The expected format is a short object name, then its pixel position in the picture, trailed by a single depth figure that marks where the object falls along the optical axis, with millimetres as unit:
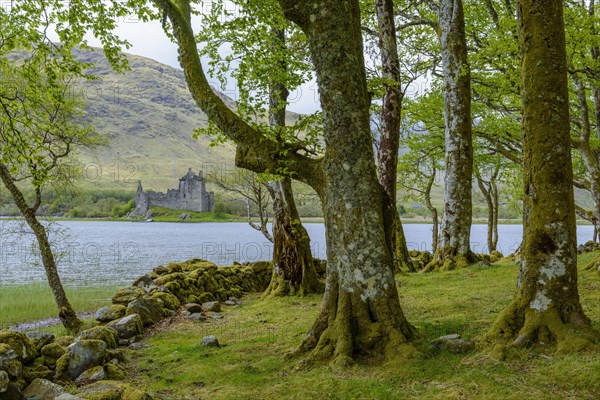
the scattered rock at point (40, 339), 7408
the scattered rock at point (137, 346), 8801
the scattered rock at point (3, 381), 5422
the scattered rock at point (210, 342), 7977
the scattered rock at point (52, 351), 7203
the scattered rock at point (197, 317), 11617
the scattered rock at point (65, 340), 8102
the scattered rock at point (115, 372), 6664
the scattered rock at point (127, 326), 9453
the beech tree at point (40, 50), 7555
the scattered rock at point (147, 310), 10883
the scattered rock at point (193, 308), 12659
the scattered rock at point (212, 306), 13180
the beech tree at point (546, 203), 4988
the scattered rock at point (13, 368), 6000
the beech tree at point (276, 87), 7730
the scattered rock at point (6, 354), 6070
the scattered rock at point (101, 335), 8195
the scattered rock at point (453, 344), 5355
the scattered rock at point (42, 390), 5770
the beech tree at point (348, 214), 5668
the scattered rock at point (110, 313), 10625
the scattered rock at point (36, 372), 6430
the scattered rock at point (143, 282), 15459
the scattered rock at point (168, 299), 12688
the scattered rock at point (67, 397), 4617
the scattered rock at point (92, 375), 6480
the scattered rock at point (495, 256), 20825
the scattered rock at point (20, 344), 6590
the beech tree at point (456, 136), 12828
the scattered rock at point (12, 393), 5500
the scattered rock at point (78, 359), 6711
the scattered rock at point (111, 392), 5047
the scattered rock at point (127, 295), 12391
